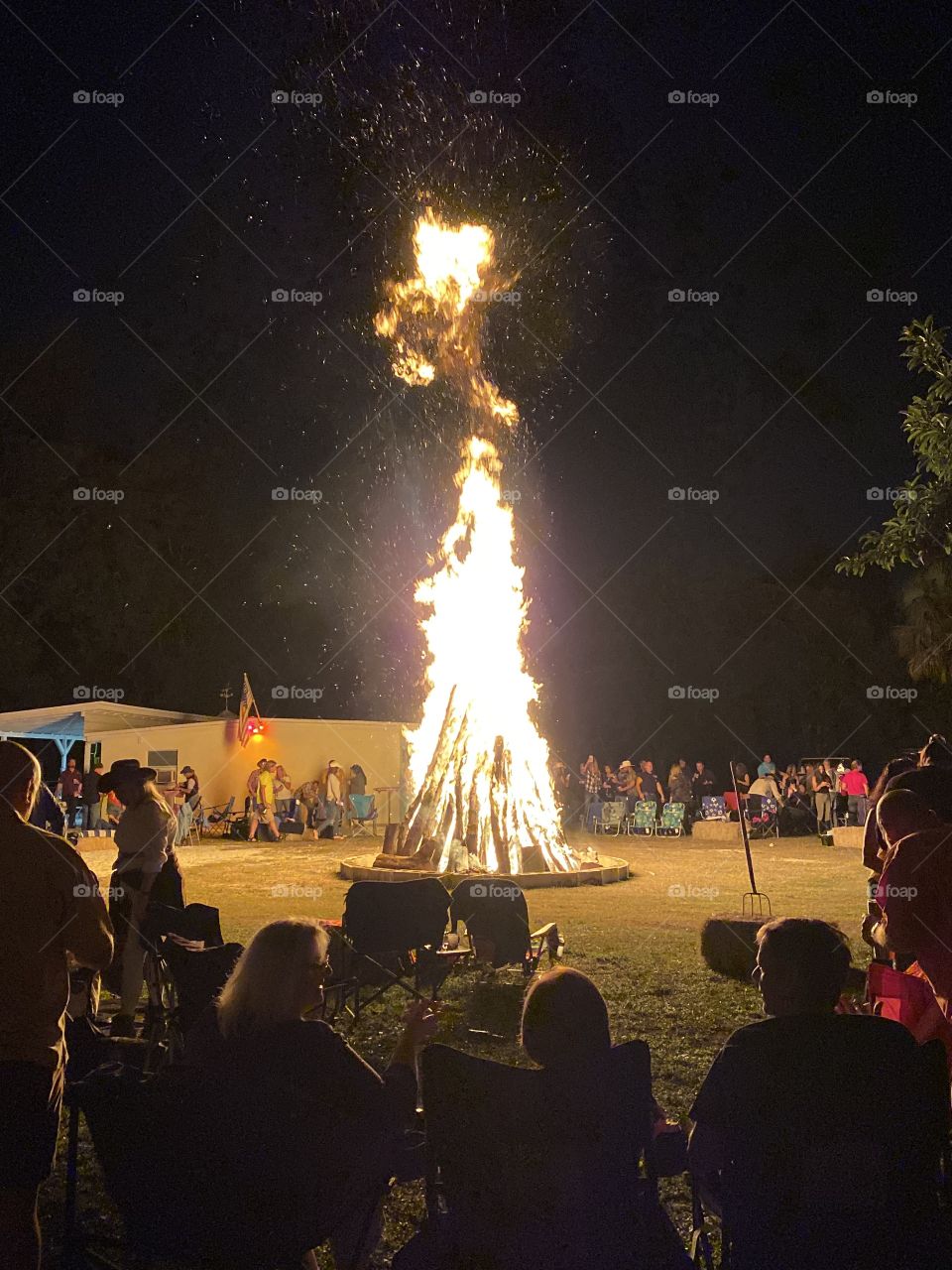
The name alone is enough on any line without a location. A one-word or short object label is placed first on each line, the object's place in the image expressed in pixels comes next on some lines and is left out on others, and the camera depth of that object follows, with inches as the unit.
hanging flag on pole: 996.6
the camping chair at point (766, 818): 948.0
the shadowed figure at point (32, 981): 132.0
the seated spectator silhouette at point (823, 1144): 121.5
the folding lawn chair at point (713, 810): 1006.4
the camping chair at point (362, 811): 981.8
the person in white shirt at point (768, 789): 957.2
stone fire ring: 594.5
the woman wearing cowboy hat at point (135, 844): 292.2
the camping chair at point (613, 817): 1015.0
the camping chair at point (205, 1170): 122.9
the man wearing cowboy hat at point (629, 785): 1025.8
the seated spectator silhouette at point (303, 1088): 127.0
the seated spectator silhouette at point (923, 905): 164.7
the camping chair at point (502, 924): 340.8
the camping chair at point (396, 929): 302.5
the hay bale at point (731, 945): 344.8
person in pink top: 902.4
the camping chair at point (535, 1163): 122.6
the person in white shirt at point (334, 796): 952.9
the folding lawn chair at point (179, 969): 215.0
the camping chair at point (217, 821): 959.0
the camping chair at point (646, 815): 994.1
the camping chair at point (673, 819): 992.9
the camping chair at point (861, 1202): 121.0
